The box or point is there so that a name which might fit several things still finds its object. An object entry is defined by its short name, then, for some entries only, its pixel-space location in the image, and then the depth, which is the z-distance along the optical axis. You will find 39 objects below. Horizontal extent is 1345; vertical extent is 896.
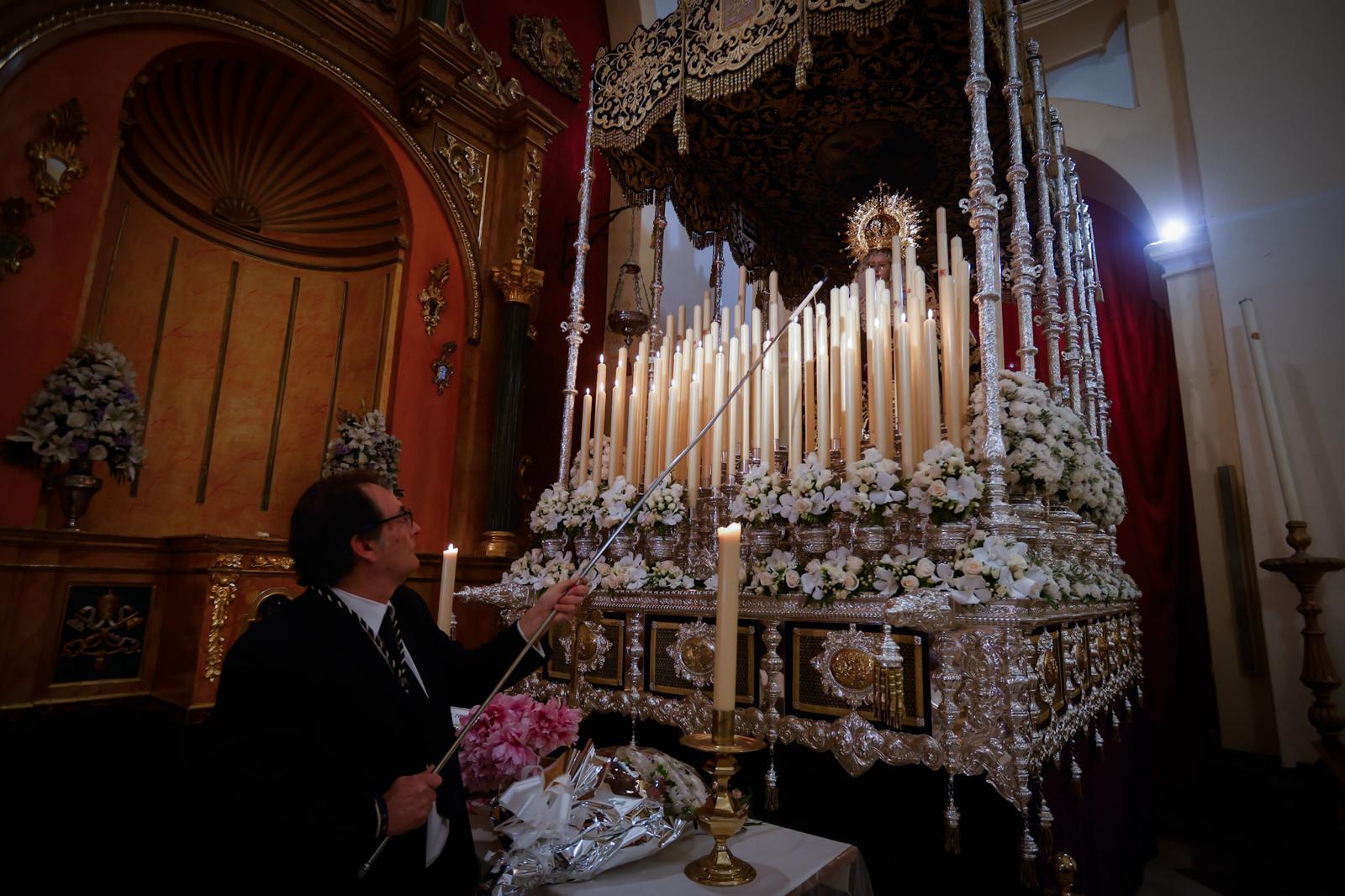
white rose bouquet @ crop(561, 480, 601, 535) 3.12
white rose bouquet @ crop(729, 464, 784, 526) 2.44
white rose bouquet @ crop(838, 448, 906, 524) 2.15
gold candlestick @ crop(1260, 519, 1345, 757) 3.31
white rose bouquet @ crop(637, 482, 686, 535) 2.84
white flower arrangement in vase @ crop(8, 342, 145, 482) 2.97
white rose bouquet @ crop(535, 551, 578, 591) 2.99
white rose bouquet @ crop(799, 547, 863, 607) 2.08
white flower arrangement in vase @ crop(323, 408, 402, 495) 4.02
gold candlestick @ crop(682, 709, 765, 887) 1.19
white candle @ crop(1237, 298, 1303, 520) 3.51
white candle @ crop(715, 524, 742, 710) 1.23
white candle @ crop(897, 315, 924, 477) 2.36
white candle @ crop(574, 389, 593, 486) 3.46
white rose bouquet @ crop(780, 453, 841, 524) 2.29
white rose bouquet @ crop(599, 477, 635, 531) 2.94
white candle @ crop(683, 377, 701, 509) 2.94
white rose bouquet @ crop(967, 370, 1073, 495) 2.20
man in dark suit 1.12
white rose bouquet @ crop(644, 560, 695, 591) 2.62
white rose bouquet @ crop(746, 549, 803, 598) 2.22
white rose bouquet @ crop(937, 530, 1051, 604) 1.79
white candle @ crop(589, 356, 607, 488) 3.40
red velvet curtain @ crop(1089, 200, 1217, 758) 4.73
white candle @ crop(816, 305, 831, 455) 2.61
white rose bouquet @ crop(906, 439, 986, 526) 2.01
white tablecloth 1.20
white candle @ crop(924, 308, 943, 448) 2.33
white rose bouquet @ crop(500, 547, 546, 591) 3.20
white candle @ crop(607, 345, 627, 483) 3.35
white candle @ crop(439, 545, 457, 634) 2.01
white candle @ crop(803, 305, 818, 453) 2.77
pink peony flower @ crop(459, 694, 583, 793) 1.53
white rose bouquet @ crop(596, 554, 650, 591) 2.76
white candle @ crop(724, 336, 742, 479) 2.83
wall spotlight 4.95
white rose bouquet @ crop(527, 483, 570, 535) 3.23
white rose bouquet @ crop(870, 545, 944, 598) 1.95
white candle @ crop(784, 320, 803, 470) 2.70
